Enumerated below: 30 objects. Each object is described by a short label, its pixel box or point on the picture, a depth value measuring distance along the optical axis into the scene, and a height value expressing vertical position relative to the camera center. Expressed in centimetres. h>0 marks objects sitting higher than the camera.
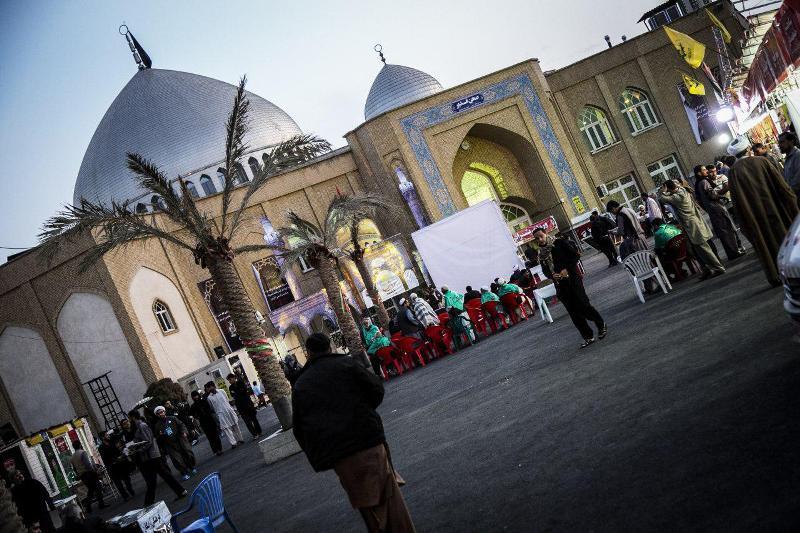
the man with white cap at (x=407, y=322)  1692 -137
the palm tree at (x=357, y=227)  2261 +167
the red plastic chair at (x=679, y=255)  1087 -161
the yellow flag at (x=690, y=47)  2105 +232
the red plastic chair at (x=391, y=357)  1641 -190
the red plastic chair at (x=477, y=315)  1595 -176
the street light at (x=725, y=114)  2496 +14
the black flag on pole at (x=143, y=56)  4559 +1862
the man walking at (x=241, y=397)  1586 -131
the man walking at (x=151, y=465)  1084 -130
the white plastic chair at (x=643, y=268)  1046 -154
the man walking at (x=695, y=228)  1003 -125
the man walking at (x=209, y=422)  1598 -154
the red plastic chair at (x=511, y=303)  1580 -181
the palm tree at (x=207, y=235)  1257 +239
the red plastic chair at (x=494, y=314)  1572 -190
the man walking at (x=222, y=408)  1575 -137
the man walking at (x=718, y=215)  1090 -130
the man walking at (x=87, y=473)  1570 -147
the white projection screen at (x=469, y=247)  2225 -43
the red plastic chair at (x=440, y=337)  1583 -188
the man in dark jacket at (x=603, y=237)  1727 -146
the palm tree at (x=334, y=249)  1944 +151
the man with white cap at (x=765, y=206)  742 -101
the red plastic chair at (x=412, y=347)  1612 -185
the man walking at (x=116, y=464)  1546 -154
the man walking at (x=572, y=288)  865 -111
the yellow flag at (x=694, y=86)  2498 +150
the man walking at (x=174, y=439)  1227 -124
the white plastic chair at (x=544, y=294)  1305 -160
